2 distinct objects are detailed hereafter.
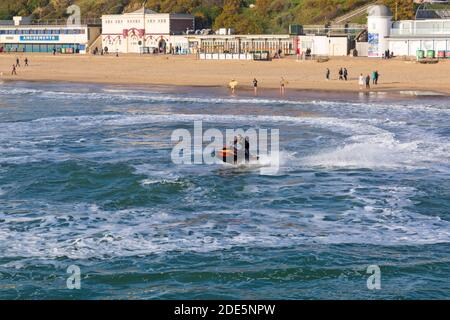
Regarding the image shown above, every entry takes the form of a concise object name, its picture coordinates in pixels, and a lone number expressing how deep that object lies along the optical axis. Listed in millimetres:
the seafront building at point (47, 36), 119625
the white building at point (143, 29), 110062
